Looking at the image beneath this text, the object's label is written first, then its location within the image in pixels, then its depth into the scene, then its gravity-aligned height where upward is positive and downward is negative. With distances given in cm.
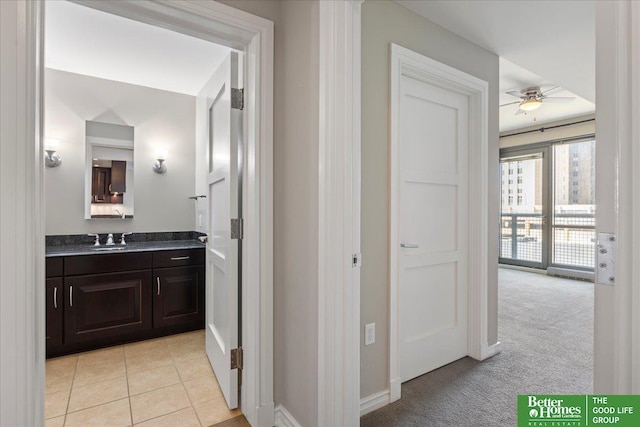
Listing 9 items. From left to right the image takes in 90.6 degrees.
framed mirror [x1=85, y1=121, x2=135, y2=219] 319 +44
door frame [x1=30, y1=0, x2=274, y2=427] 161 +7
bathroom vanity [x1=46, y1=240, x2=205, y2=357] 256 -71
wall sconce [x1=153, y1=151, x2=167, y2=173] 350 +55
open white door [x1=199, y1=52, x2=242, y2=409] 177 -7
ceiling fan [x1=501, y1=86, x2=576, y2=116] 387 +145
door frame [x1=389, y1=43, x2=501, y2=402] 236 +6
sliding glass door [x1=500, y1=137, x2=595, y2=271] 536 +17
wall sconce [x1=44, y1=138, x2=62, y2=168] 297 +57
